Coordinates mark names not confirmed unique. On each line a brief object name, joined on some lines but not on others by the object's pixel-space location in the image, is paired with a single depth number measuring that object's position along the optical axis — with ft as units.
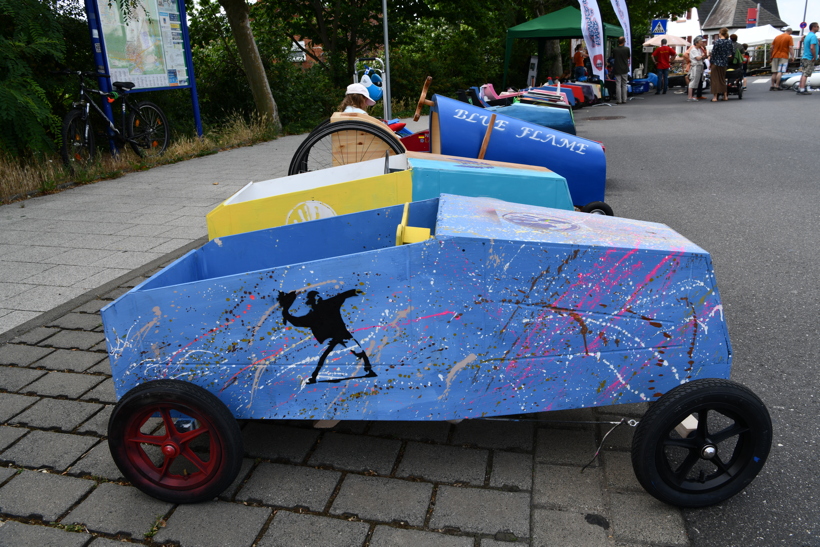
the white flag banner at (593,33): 48.78
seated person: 22.45
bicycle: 29.04
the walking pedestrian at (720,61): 60.54
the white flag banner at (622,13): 53.88
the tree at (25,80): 25.16
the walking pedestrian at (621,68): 67.10
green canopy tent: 63.36
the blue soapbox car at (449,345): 7.44
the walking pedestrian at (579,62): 77.23
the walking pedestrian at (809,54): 65.00
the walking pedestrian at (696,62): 67.87
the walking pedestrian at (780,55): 71.87
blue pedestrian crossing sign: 99.42
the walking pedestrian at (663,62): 84.33
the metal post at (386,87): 41.94
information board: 32.27
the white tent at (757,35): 131.23
